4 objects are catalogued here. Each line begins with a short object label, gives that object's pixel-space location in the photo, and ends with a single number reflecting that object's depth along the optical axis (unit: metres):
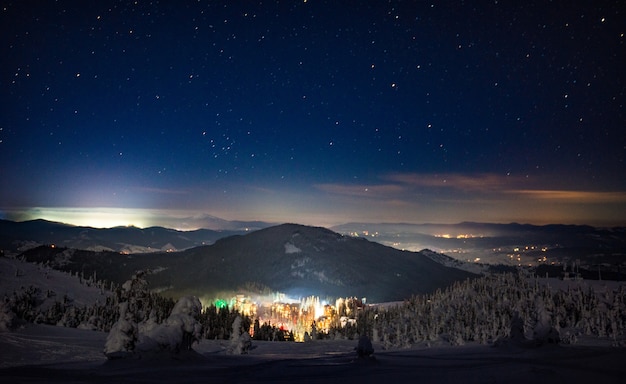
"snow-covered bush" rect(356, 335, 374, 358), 18.64
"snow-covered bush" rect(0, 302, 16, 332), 36.59
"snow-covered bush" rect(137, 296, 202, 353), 19.33
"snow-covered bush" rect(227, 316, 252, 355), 46.91
